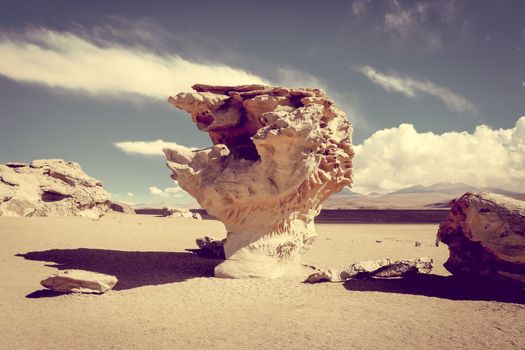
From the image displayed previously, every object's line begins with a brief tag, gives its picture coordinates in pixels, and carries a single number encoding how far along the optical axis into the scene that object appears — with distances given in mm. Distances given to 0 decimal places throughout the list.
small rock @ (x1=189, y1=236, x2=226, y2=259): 12711
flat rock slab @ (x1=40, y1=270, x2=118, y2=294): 7391
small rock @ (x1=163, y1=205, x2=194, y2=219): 28278
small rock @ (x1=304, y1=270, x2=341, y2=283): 8758
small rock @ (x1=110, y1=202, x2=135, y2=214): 29422
